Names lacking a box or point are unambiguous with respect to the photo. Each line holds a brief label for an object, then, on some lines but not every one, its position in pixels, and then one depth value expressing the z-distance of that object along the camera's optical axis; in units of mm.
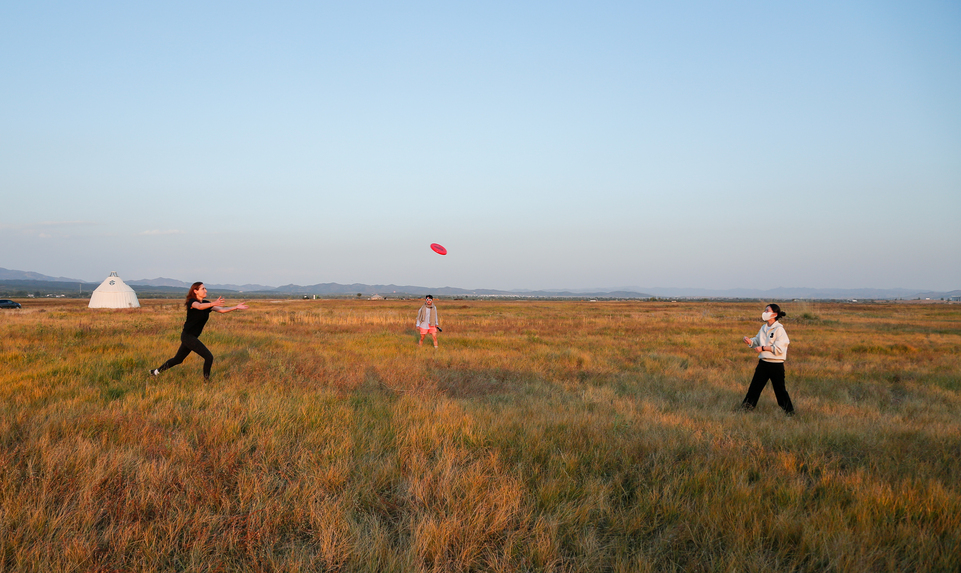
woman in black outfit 8547
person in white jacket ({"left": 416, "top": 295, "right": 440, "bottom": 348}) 16562
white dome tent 58812
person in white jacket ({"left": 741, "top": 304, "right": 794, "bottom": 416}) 7970
